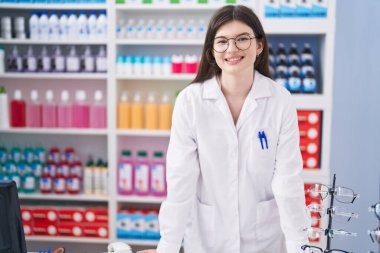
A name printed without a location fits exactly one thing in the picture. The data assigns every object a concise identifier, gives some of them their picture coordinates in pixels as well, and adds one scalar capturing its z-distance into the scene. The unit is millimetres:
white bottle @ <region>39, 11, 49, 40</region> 3463
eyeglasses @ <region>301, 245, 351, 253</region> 1161
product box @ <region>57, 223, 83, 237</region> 3588
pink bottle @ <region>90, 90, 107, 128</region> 3562
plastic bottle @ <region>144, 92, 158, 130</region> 3488
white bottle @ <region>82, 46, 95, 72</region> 3473
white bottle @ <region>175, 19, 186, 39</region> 3389
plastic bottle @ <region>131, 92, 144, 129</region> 3492
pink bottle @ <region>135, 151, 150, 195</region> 3518
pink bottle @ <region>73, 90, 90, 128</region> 3547
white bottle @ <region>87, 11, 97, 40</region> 3422
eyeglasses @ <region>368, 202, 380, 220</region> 1038
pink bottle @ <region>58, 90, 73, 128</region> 3537
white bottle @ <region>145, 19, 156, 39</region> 3424
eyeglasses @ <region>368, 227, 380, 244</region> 987
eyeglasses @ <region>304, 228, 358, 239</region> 1126
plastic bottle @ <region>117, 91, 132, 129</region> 3490
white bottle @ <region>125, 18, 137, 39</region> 3447
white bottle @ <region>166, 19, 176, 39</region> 3402
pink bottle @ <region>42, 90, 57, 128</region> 3566
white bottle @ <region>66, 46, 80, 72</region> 3480
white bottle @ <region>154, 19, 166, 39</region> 3402
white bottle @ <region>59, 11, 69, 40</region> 3447
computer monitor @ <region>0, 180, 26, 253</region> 1388
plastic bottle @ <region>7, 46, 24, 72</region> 3539
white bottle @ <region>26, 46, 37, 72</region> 3510
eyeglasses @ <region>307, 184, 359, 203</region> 1224
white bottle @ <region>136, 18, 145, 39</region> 3432
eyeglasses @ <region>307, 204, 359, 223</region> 1197
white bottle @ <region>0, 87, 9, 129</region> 3500
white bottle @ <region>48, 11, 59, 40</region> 3457
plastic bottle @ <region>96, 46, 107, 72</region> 3463
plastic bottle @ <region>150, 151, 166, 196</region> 3506
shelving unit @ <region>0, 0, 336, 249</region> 3217
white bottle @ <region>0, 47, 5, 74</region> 3509
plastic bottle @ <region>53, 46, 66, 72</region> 3488
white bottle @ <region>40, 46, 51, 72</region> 3506
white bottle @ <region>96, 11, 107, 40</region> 3410
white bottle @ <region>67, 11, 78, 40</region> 3434
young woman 1710
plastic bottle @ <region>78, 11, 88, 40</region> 3426
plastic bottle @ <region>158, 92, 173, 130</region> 3473
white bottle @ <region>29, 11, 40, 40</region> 3469
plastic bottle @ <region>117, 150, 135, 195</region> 3516
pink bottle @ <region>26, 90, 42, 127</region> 3582
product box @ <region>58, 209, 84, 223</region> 3586
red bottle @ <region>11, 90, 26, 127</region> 3580
